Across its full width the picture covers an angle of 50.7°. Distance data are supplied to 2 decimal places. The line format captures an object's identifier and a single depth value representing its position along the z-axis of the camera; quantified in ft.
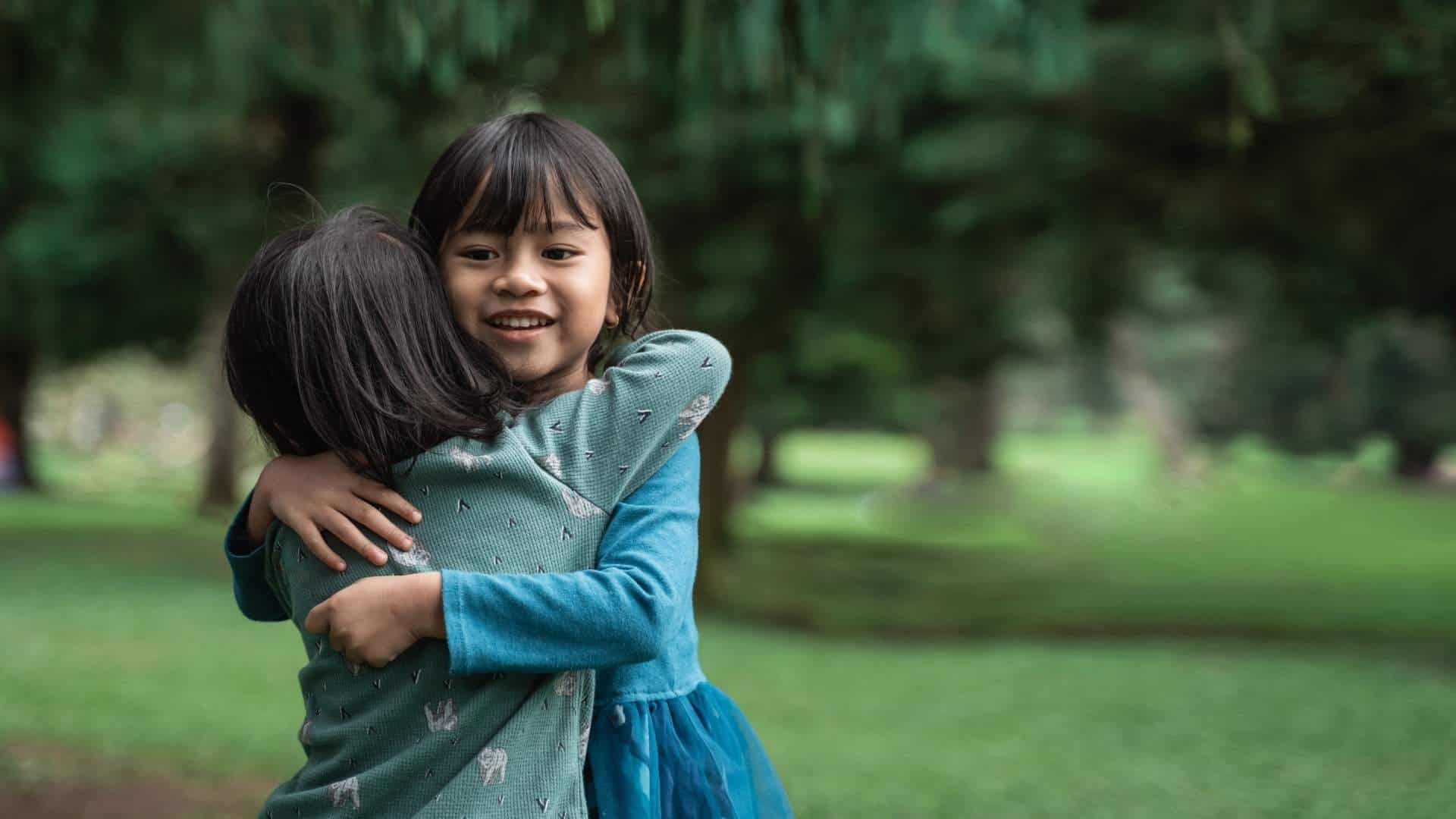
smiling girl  5.44
